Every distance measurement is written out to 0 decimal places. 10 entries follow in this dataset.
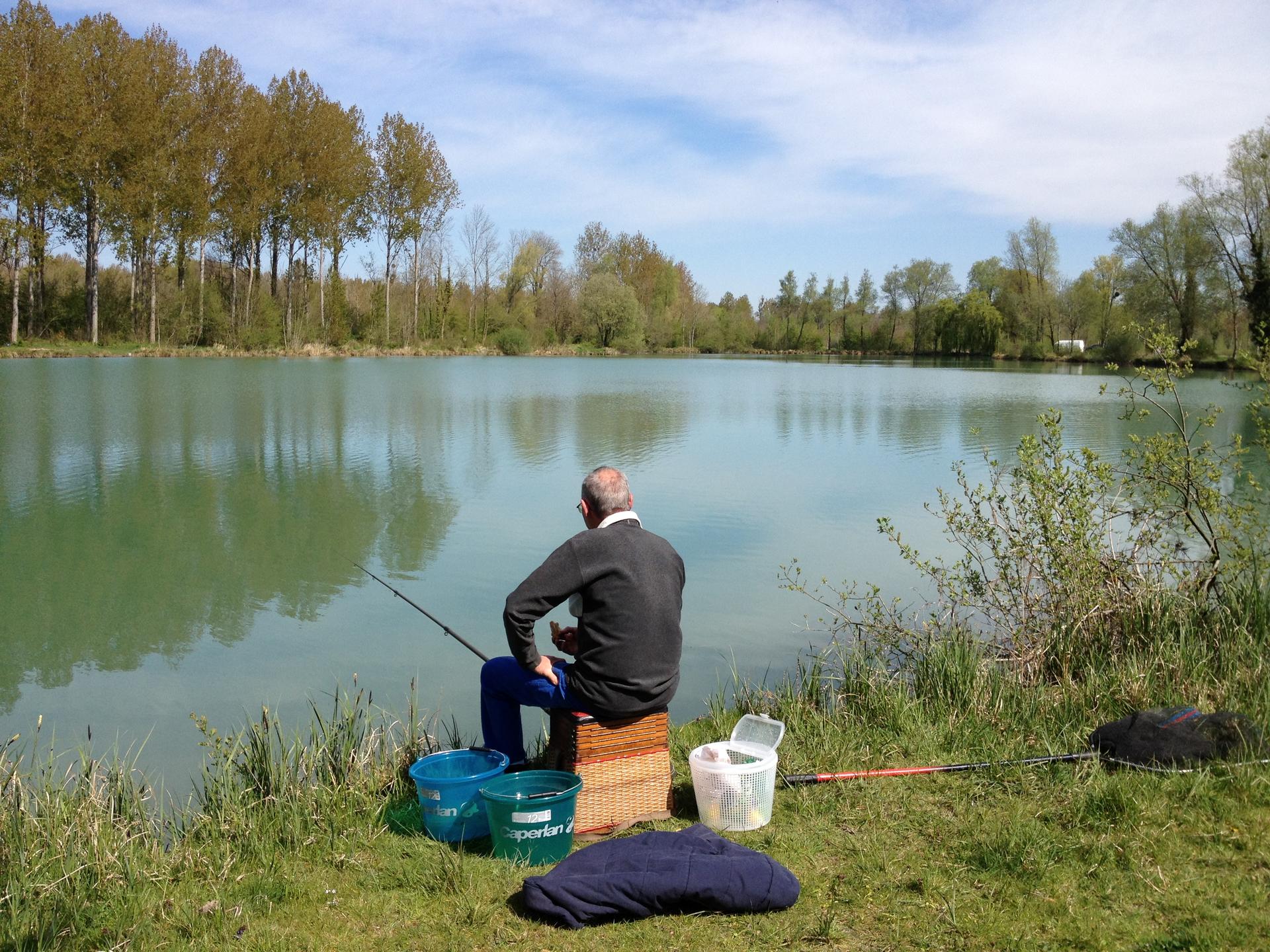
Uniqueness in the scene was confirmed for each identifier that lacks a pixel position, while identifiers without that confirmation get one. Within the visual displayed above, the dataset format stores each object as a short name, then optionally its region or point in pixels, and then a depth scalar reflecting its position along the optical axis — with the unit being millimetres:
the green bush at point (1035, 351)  62406
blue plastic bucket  3215
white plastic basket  3258
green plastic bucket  3041
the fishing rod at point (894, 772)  3623
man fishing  3217
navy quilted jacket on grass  2727
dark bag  3434
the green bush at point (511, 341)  56031
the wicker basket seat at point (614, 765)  3295
